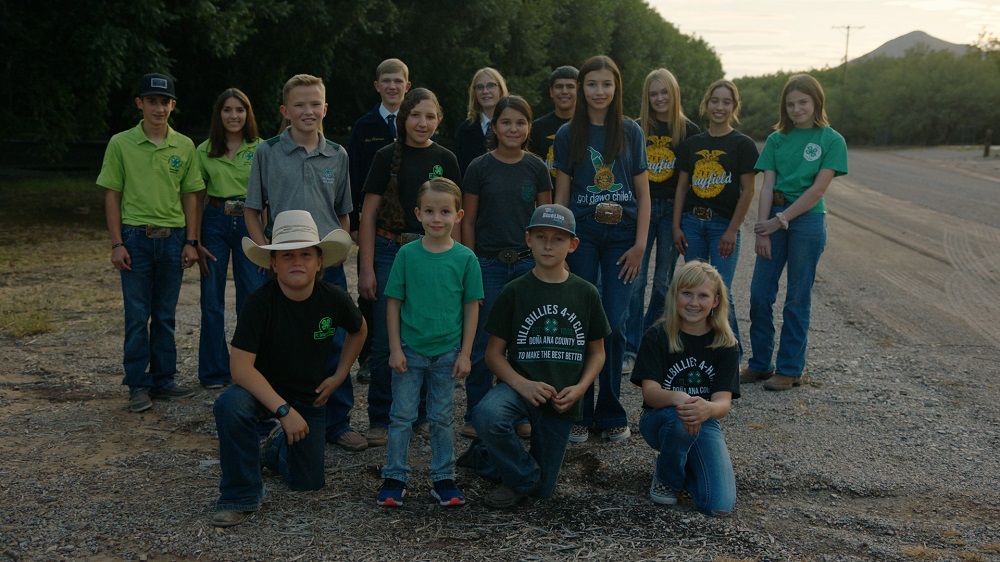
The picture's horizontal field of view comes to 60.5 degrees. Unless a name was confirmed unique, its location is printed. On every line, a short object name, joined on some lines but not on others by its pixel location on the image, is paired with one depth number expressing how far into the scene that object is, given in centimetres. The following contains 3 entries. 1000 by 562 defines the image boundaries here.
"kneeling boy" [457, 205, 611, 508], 411
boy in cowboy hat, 389
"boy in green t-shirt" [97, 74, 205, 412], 545
